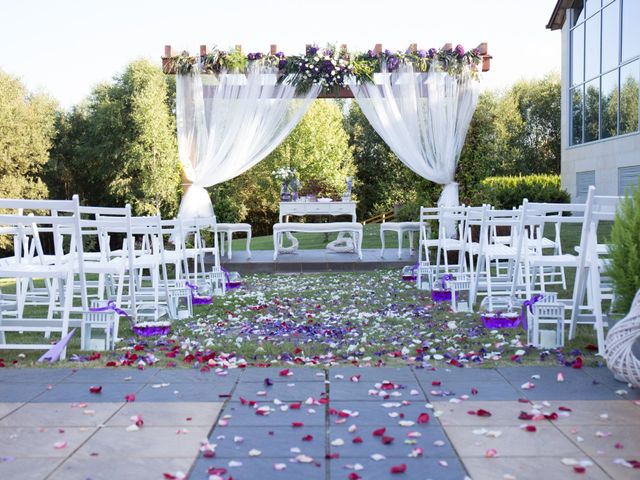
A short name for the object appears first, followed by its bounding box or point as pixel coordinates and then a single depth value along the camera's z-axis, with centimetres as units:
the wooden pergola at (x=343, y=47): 863
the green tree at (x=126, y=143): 1962
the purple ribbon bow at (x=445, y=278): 584
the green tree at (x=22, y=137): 1705
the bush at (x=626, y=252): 322
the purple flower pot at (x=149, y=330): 425
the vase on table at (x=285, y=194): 965
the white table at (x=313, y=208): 948
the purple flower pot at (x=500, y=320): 442
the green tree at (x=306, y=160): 2197
